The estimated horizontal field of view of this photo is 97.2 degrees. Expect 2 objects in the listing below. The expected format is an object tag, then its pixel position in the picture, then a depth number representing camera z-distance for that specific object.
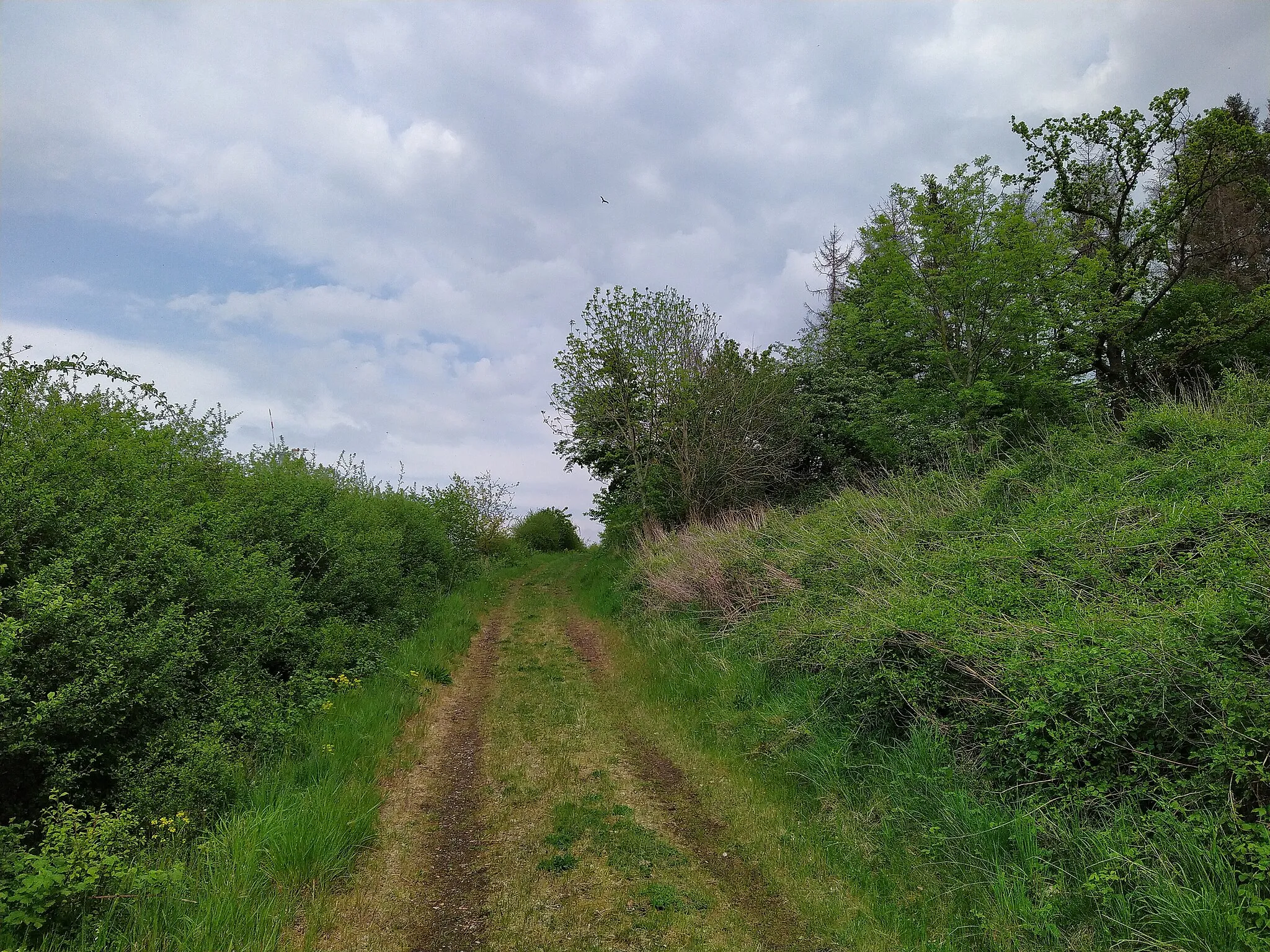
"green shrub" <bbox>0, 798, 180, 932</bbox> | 3.16
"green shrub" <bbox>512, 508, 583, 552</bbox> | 37.38
